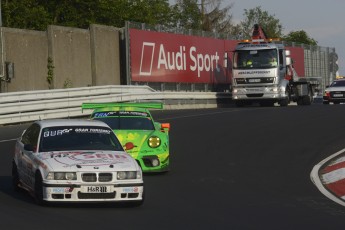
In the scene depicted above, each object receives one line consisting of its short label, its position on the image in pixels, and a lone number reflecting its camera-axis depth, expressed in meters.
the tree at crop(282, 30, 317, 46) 114.31
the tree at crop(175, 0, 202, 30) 87.69
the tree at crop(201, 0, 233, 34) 90.25
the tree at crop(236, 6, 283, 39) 107.06
